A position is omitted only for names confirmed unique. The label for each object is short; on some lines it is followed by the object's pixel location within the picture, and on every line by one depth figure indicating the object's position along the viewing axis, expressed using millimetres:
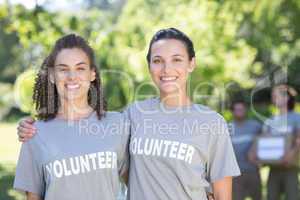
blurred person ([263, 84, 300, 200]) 5918
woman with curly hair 2318
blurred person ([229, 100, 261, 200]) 6168
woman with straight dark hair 2373
